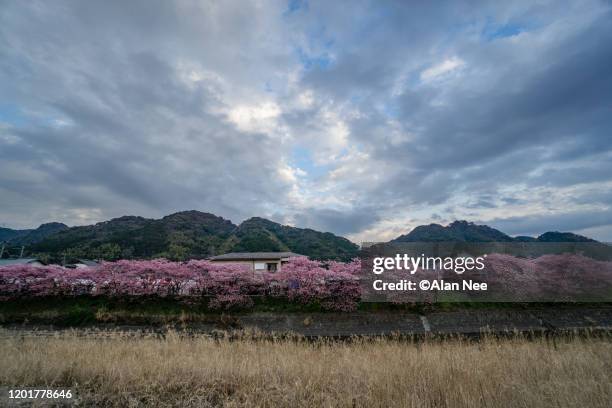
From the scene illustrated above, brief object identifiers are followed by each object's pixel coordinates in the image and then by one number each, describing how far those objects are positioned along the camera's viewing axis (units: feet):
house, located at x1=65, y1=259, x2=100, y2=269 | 153.91
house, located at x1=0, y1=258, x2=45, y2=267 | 126.43
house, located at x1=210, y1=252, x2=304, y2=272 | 104.22
